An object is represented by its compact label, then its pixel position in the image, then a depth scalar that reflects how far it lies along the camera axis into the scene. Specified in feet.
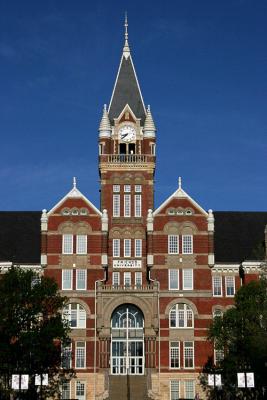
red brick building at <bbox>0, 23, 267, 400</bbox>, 278.67
